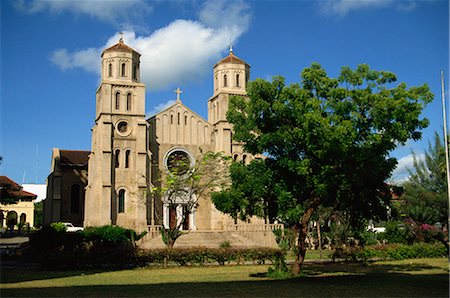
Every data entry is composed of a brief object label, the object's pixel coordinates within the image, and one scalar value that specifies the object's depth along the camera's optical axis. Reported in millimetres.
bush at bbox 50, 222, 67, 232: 32747
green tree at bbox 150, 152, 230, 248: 33344
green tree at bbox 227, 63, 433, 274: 19141
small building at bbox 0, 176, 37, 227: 68875
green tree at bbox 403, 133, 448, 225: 38775
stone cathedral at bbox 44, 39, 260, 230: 43219
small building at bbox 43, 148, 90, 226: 49188
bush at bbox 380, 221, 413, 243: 39406
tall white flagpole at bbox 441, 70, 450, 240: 19391
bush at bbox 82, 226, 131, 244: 34291
